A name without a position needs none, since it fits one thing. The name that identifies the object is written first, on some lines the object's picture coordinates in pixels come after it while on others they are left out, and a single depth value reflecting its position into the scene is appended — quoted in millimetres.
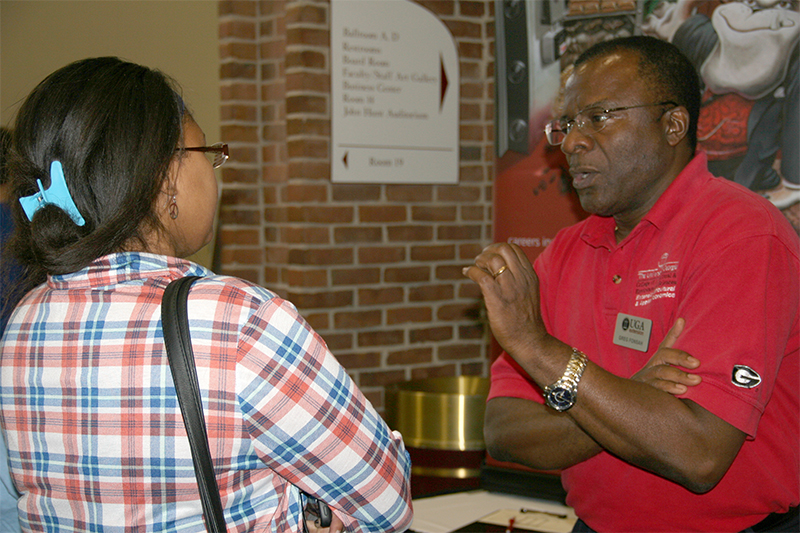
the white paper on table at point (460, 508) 1823
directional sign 2896
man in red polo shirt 1172
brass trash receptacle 2152
